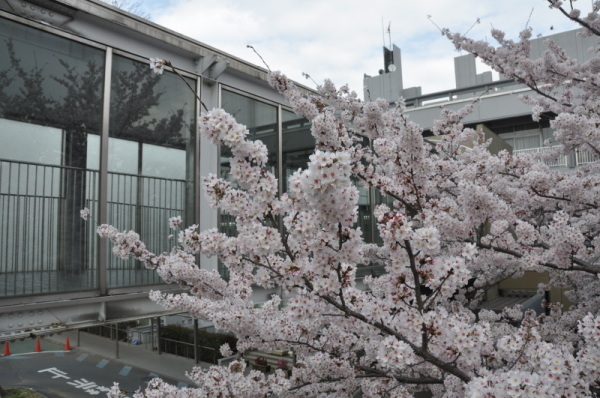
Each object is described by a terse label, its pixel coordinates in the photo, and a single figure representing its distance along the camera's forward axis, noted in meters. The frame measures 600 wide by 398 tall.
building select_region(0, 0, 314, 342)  3.99
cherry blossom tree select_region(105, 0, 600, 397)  2.05
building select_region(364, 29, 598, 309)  17.59
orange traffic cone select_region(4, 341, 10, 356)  13.15
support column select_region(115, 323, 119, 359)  13.79
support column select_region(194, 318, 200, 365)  12.46
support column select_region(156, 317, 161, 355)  14.33
